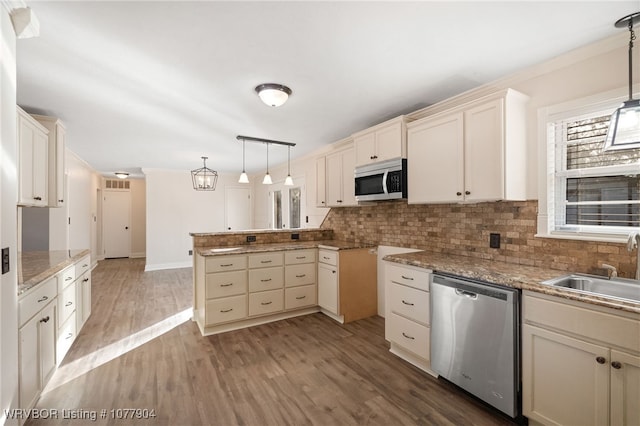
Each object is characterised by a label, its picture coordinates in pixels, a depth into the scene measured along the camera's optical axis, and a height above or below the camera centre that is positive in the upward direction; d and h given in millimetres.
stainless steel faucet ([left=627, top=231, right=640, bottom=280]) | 1637 -176
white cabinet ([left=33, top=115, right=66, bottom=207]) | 2979 +556
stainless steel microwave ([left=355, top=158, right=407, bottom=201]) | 2861 +339
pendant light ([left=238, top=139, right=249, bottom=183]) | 3974 +476
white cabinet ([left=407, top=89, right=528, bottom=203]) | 2131 +488
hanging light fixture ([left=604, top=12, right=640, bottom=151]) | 1582 +501
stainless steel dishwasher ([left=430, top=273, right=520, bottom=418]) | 1785 -863
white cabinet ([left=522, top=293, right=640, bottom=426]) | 1372 -795
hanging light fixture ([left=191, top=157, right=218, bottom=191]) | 5406 +730
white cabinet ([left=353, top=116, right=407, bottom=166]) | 2871 +754
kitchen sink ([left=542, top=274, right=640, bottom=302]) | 1677 -446
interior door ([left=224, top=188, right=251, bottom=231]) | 7727 +121
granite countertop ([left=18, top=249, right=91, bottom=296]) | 1889 -432
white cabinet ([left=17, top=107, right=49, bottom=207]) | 2412 +471
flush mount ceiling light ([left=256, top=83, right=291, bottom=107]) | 2414 +1009
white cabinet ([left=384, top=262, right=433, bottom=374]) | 2371 -881
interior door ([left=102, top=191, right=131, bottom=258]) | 8047 -291
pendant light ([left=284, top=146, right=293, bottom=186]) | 4121 +997
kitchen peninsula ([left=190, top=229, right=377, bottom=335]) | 3207 -811
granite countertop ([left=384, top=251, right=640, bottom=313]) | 1444 -416
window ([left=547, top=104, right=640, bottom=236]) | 1859 +219
